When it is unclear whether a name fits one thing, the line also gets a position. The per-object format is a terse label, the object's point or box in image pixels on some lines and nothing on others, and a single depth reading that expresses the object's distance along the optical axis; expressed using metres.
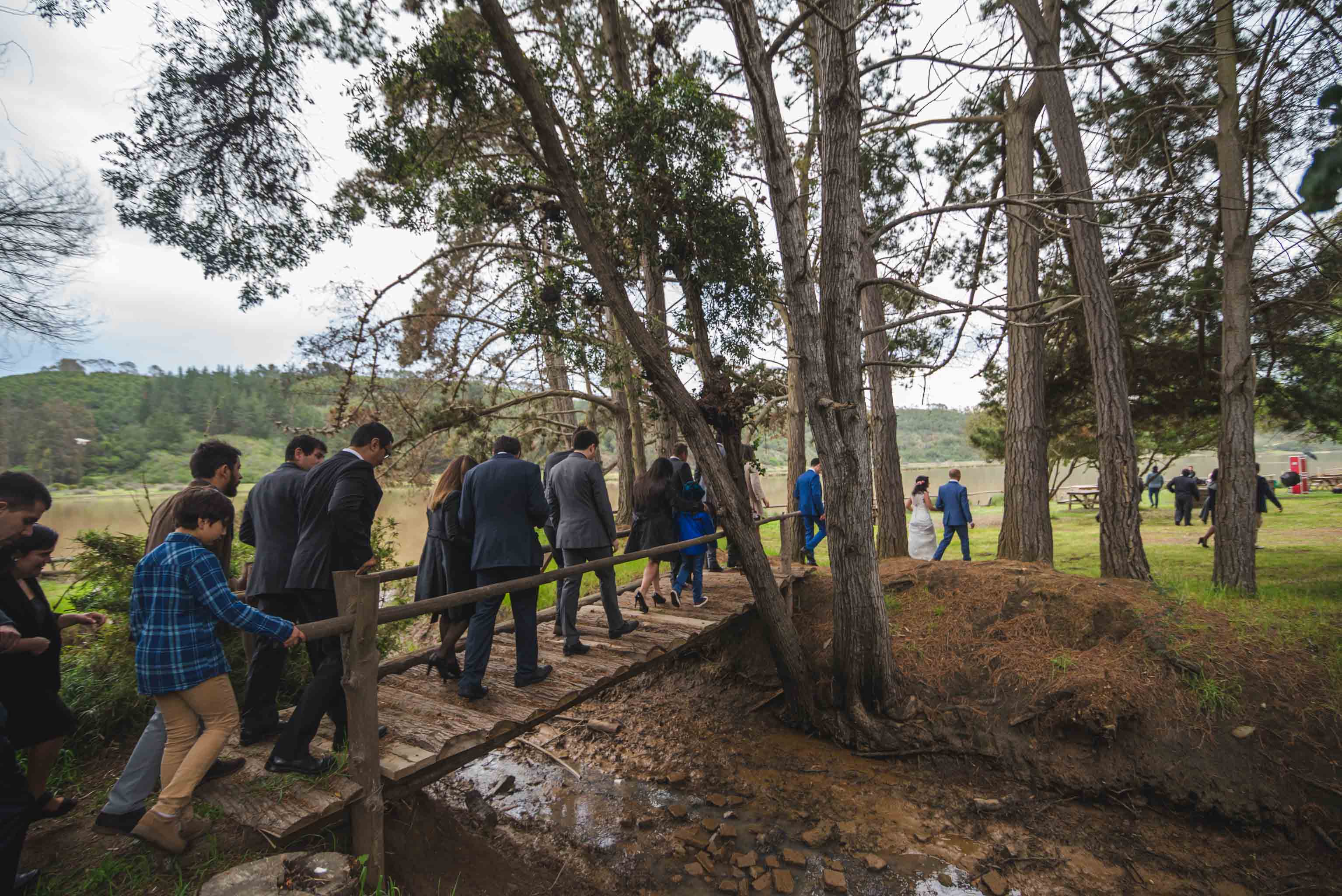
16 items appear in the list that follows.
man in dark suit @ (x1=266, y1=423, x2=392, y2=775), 3.12
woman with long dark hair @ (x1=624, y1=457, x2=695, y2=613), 5.92
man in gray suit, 4.89
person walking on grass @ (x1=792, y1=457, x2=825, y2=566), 8.16
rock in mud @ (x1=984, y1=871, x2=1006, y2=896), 3.96
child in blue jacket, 6.19
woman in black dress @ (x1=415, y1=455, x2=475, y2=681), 4.28
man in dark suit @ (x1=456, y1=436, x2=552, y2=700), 4.02
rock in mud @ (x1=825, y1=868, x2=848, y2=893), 4.03
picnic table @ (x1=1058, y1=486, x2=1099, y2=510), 20.77
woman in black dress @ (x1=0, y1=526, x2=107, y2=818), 2.69
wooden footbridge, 2.94
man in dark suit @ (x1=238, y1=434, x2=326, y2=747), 3.39
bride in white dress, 8.92
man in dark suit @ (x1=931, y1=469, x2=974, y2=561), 9.12
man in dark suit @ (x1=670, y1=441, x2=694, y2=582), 6.15
